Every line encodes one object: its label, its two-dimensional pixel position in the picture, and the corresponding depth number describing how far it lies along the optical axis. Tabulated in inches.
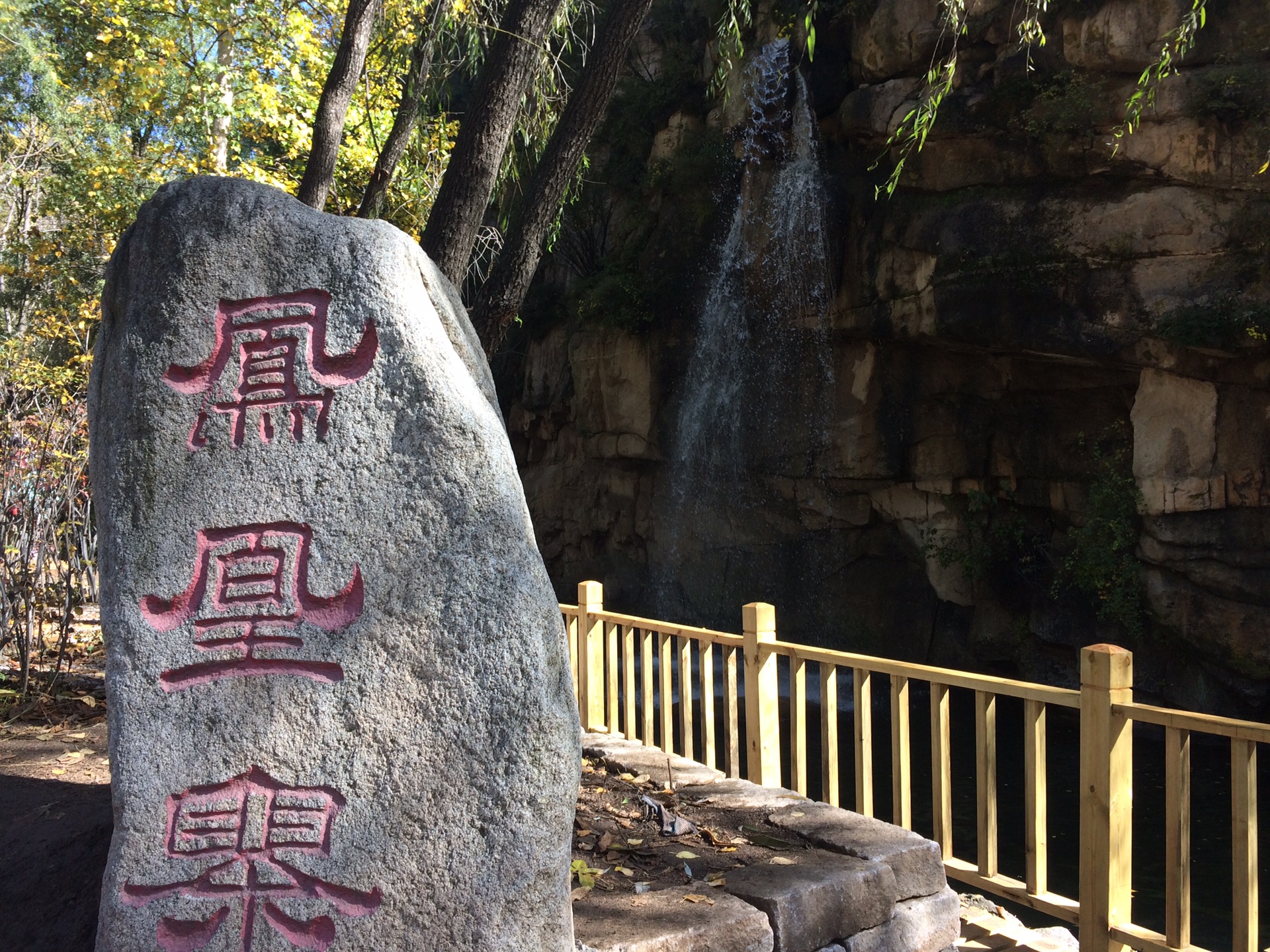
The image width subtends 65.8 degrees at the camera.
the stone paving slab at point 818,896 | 102.4
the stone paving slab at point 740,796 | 136.9
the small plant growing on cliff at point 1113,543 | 313.6
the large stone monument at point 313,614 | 76.6
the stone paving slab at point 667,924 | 92.6
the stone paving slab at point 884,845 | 117.0
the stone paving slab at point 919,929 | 111.6
